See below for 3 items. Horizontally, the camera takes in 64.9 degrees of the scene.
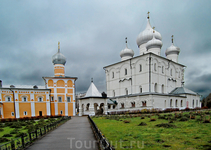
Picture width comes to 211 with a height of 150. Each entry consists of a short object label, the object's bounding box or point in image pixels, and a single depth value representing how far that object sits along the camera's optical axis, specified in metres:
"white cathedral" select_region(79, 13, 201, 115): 31.25
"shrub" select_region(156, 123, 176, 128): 10.09
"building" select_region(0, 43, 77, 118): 27.15
